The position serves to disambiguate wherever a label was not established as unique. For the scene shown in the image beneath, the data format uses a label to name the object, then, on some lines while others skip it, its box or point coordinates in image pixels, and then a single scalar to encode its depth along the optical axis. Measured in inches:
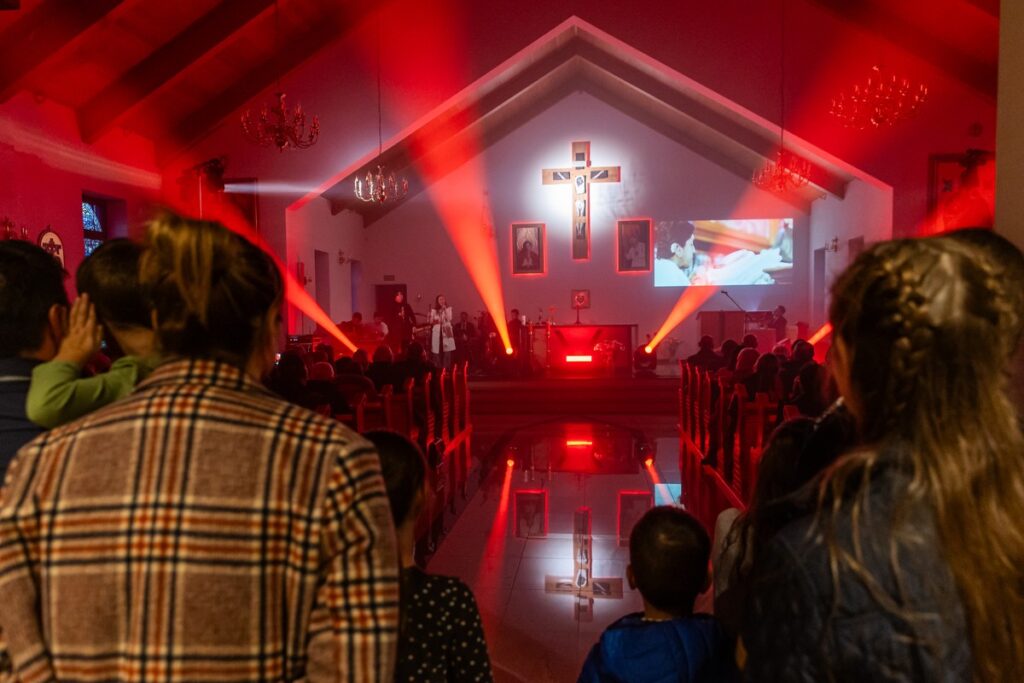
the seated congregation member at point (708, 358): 351.6
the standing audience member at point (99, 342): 52.9
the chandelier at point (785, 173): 390.2
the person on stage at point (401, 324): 591.0
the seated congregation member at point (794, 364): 242.1
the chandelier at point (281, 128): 304.7
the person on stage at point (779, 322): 565.9
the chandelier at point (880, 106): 299.6
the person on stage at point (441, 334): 535.2
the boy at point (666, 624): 64.8
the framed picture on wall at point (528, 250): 631.2
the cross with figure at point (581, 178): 611.8
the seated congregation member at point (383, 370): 287.0
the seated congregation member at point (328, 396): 214.6
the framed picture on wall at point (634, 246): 624.4
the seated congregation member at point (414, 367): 287.6
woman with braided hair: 34.2
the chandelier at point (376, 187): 373.4
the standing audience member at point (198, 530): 38.6
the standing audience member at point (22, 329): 61.1
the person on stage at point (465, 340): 595.5
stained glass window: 361.7
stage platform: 441.7
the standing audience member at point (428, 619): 62.0
